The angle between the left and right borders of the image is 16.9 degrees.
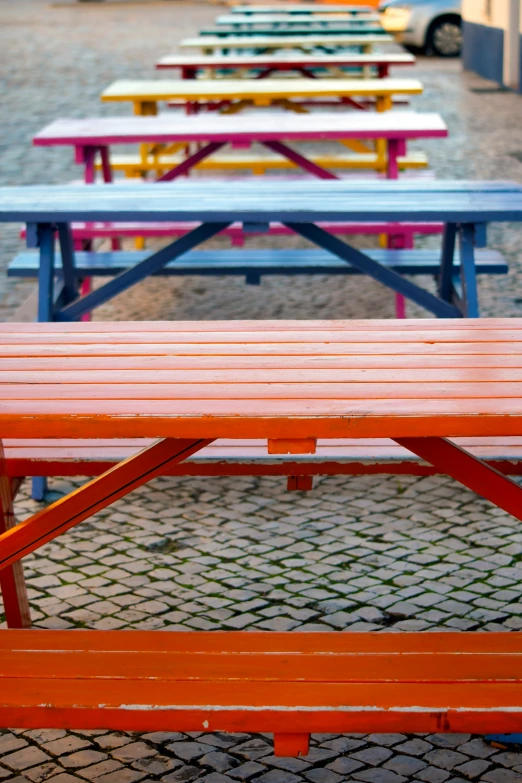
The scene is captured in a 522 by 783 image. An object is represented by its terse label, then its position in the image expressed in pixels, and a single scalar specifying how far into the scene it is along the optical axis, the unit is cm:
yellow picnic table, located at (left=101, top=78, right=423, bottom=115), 1082
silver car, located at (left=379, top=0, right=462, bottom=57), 2866
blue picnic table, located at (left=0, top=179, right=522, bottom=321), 668
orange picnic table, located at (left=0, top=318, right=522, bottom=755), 326
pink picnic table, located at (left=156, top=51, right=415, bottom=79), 1369
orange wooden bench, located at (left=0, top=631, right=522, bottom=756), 323
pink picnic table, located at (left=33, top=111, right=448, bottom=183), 890
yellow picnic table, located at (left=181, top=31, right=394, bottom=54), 1613
